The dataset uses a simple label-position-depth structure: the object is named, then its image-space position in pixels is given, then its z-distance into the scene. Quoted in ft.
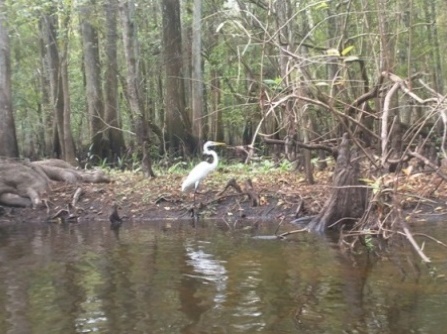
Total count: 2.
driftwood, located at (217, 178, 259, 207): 48.68
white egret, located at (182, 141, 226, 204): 49.60
